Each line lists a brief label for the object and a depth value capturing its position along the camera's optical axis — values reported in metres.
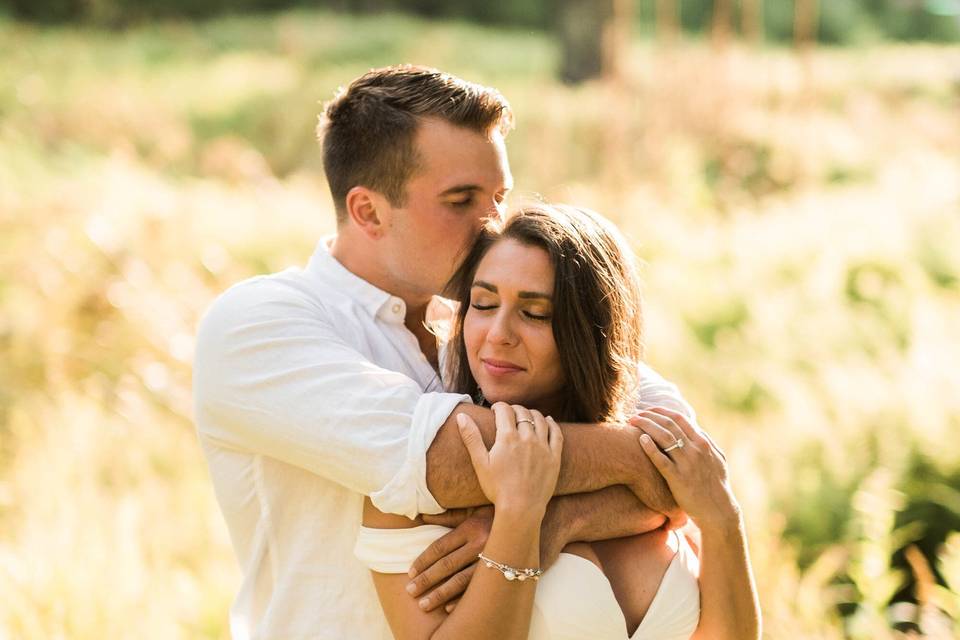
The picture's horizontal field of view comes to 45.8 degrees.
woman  2.38
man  2.47
